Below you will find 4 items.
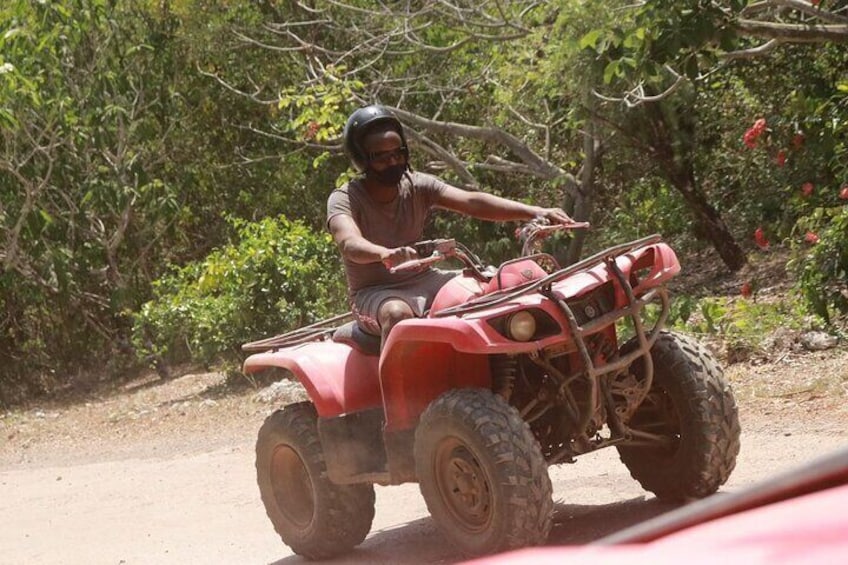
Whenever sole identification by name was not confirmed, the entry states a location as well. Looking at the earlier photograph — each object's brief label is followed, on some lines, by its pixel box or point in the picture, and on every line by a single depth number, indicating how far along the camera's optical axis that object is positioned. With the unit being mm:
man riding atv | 12125
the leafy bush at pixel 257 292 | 29687
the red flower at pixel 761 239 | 24641
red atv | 10773
